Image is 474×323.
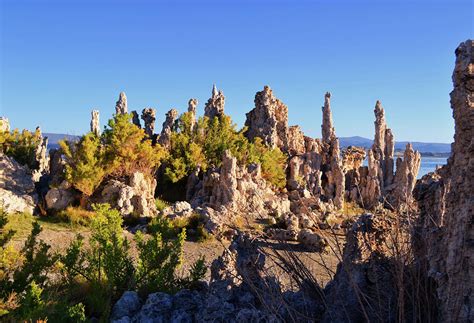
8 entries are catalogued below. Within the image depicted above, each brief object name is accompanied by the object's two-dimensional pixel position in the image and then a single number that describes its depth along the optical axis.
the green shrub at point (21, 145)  19.27
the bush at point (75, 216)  14.77
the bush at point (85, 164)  15.92
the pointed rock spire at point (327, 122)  29.48
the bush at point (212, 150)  20.94
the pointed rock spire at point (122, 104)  26.31
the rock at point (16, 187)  14.94
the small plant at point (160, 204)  17.53
